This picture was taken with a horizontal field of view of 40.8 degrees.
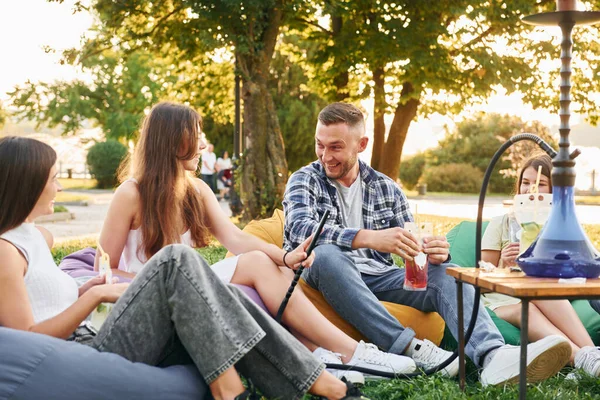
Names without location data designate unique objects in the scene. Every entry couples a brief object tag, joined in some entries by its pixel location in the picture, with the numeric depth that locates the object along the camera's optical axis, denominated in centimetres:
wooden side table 259
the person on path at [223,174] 2127
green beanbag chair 410
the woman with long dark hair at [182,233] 360
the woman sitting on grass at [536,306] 373
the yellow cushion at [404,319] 398
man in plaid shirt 355
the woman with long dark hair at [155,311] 266
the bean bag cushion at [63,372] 263
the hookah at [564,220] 282
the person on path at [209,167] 1886
